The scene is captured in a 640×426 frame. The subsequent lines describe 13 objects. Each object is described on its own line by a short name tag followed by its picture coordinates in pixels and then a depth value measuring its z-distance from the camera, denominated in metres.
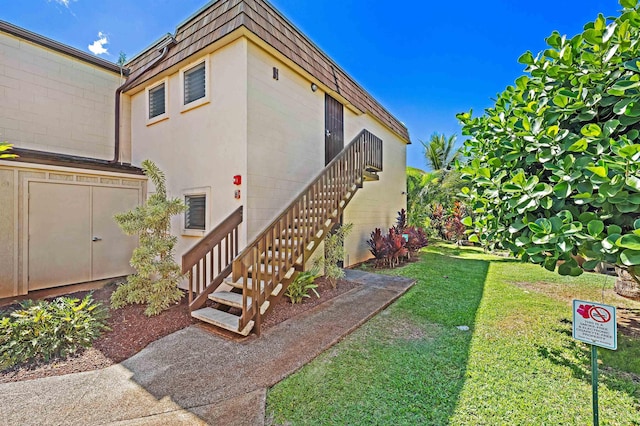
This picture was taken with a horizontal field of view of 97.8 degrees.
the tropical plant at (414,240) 9.77
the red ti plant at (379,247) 8.50
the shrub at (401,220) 11.15
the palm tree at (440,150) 18.22
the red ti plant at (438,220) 16.16
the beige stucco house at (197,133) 5.11
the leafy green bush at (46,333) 3.31
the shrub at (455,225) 13.84
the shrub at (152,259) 4.71
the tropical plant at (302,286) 5.16
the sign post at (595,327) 2.20
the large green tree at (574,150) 2.00
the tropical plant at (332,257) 5.79
